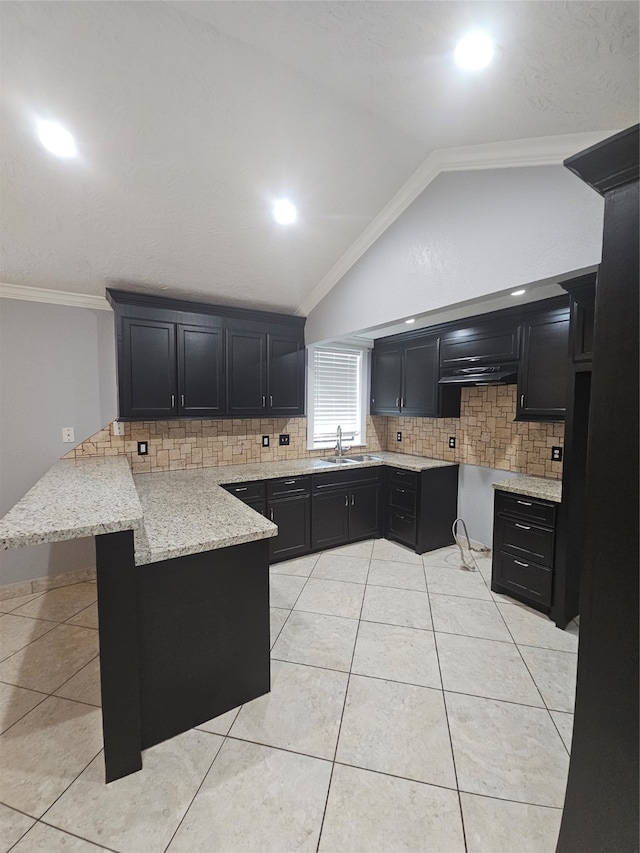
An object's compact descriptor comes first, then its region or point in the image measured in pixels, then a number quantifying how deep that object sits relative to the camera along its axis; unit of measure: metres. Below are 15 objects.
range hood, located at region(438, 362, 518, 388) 2.93
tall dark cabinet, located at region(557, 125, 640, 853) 0.81
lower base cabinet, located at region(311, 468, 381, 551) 3.49
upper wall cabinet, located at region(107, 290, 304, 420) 2.74
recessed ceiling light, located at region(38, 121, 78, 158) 1.56
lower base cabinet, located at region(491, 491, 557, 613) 2.50
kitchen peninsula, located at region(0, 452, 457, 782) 1.34
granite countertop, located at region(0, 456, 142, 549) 1.15
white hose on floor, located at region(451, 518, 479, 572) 3.23
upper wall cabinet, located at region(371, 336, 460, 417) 3.63
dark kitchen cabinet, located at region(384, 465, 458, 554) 3.54
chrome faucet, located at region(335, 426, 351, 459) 4.07
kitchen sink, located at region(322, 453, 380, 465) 3.91
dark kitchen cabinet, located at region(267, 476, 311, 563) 3.24
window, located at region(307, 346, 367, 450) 4.10
